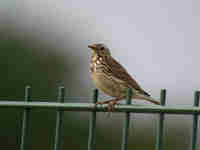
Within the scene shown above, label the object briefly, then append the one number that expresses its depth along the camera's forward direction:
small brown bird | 19.16
